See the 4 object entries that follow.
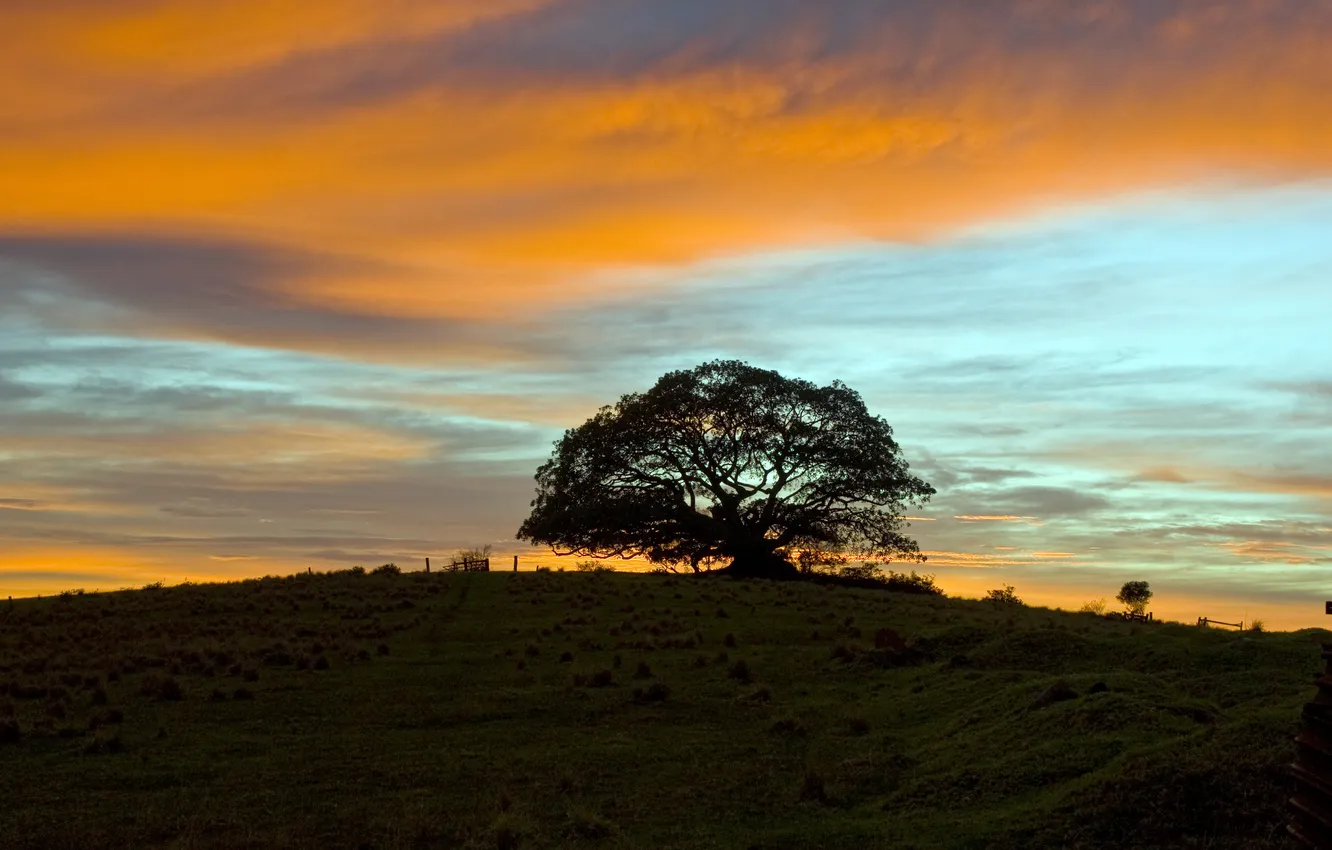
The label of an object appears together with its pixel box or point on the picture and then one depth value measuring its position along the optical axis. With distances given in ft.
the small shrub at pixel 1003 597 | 172.76
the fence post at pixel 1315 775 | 27.71
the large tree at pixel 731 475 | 184.85
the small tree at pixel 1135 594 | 199.82
